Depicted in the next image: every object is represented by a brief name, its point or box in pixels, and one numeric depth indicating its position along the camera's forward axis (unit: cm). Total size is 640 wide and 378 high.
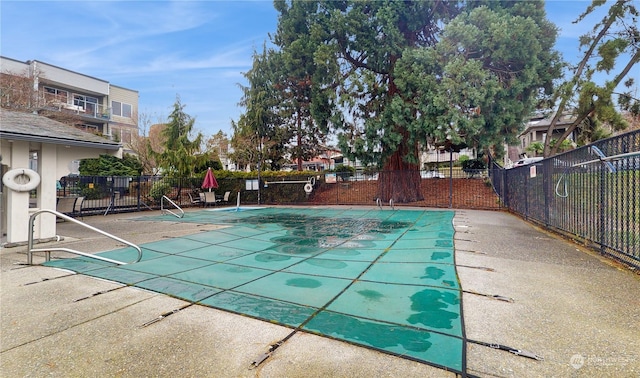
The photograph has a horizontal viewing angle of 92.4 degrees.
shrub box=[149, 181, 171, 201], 1516
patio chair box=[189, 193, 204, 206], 1606
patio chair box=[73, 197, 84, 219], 1078
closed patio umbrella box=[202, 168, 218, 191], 1445
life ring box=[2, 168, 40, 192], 577
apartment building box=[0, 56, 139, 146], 1944
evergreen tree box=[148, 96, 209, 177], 1755
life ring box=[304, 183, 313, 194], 1531
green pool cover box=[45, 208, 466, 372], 246
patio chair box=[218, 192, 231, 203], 1641
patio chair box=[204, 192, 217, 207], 1558
